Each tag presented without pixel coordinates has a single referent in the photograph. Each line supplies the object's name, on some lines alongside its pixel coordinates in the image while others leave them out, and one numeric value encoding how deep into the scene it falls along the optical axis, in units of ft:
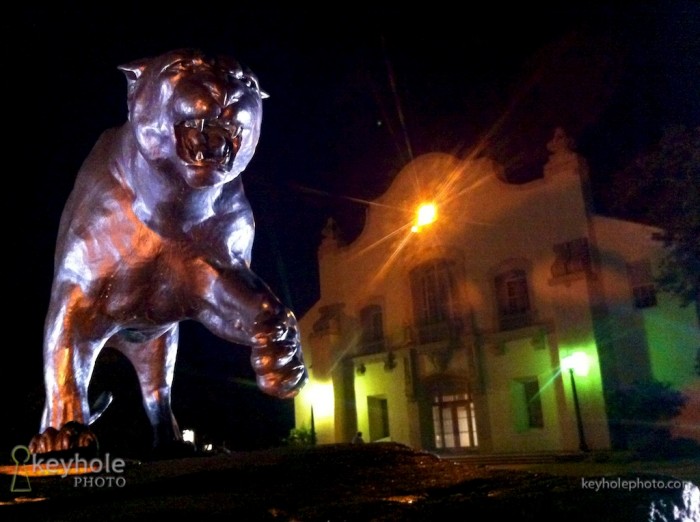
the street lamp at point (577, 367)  51.31
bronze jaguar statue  9.04
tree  37.35
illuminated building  53.57
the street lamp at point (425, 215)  67.36
